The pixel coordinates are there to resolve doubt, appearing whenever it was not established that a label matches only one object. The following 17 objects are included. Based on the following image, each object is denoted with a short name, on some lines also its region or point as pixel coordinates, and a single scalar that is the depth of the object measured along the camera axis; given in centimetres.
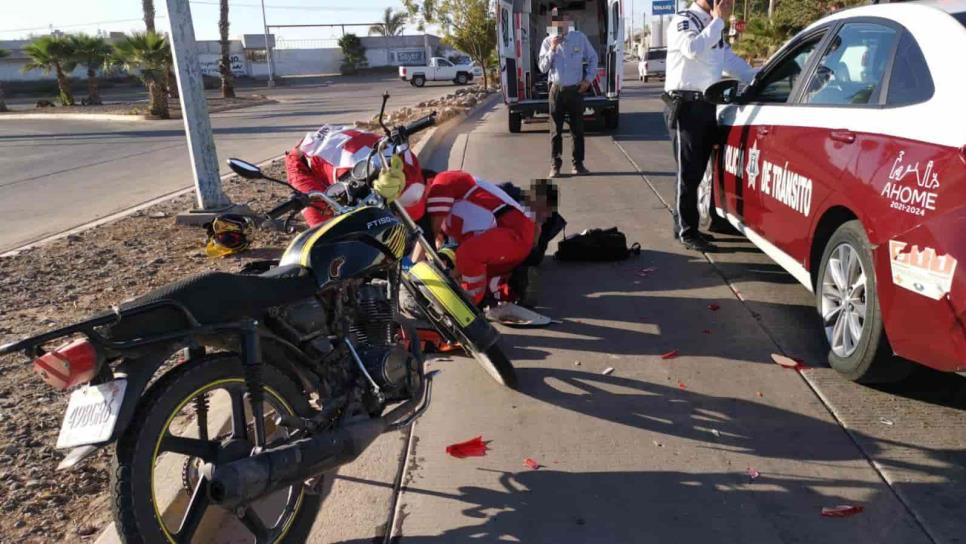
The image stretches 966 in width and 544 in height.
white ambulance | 1473
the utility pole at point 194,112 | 764
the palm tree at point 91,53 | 3469
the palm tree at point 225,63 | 3684
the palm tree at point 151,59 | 2688
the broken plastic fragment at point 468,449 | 354
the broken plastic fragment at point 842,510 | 295
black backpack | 630
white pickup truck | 4731
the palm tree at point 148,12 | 3678
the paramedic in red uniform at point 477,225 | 471
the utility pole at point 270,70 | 5519
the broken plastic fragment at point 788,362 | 423
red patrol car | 317
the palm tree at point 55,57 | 3409
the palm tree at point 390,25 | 7831
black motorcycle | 222
